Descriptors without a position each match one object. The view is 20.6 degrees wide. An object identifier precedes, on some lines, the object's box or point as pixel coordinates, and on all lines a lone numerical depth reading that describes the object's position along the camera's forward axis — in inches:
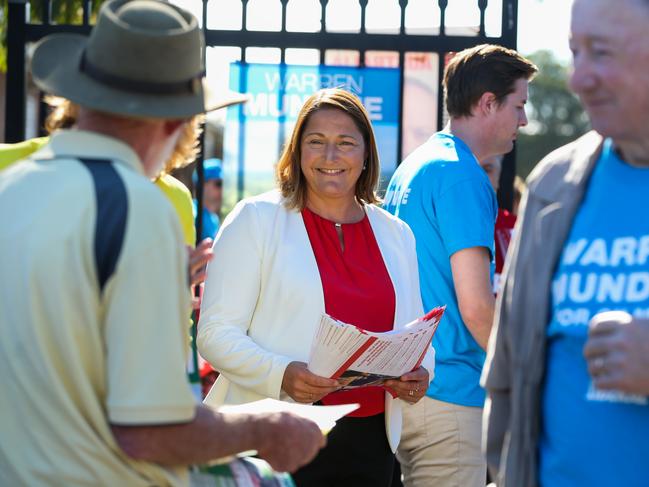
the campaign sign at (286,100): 360.5
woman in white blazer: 234.0
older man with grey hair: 138.9
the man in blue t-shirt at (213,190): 547.9
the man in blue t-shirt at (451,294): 257.2
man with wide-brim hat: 128.7
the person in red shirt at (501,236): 307.5
